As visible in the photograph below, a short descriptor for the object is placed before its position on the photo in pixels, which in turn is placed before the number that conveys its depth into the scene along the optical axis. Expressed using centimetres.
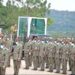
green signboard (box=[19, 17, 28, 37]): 4123
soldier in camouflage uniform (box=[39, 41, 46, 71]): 2742
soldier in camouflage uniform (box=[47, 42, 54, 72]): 2680
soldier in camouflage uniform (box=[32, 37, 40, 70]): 2775
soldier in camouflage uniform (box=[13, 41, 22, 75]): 2258
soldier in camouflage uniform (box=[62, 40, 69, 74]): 2574
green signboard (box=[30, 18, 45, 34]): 4134
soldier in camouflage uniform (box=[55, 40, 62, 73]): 2626
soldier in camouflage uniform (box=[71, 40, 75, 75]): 2530
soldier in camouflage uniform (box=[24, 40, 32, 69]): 2794
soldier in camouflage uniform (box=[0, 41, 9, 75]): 1969
